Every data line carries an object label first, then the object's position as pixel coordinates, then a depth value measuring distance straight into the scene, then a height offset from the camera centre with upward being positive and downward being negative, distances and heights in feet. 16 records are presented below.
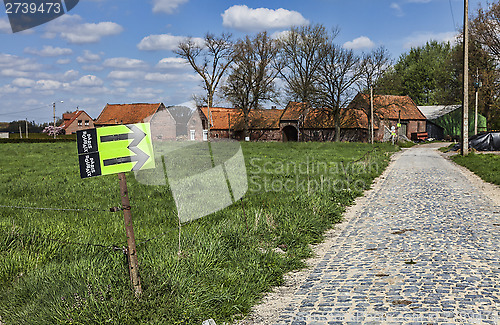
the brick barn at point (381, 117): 194.07 +2.95
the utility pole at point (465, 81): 92.94 +8.66
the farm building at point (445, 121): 265.95 -0.02
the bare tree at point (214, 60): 212.23 +33.97
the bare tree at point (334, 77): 184.85 +20.36
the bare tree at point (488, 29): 189.16 +40.16
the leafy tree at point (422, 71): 331.57 +39.74
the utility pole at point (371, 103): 175.52 +8.49
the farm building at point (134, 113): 199.31 +9.80
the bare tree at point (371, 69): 187.32 +23.95
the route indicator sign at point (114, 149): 14.43 -0.56
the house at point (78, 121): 345.14 +9.92
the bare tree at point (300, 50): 215.72 +38.13
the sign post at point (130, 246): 15.31 -4.07
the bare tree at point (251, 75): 207.10 +25.21
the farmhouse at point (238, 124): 232.94 +2.57
